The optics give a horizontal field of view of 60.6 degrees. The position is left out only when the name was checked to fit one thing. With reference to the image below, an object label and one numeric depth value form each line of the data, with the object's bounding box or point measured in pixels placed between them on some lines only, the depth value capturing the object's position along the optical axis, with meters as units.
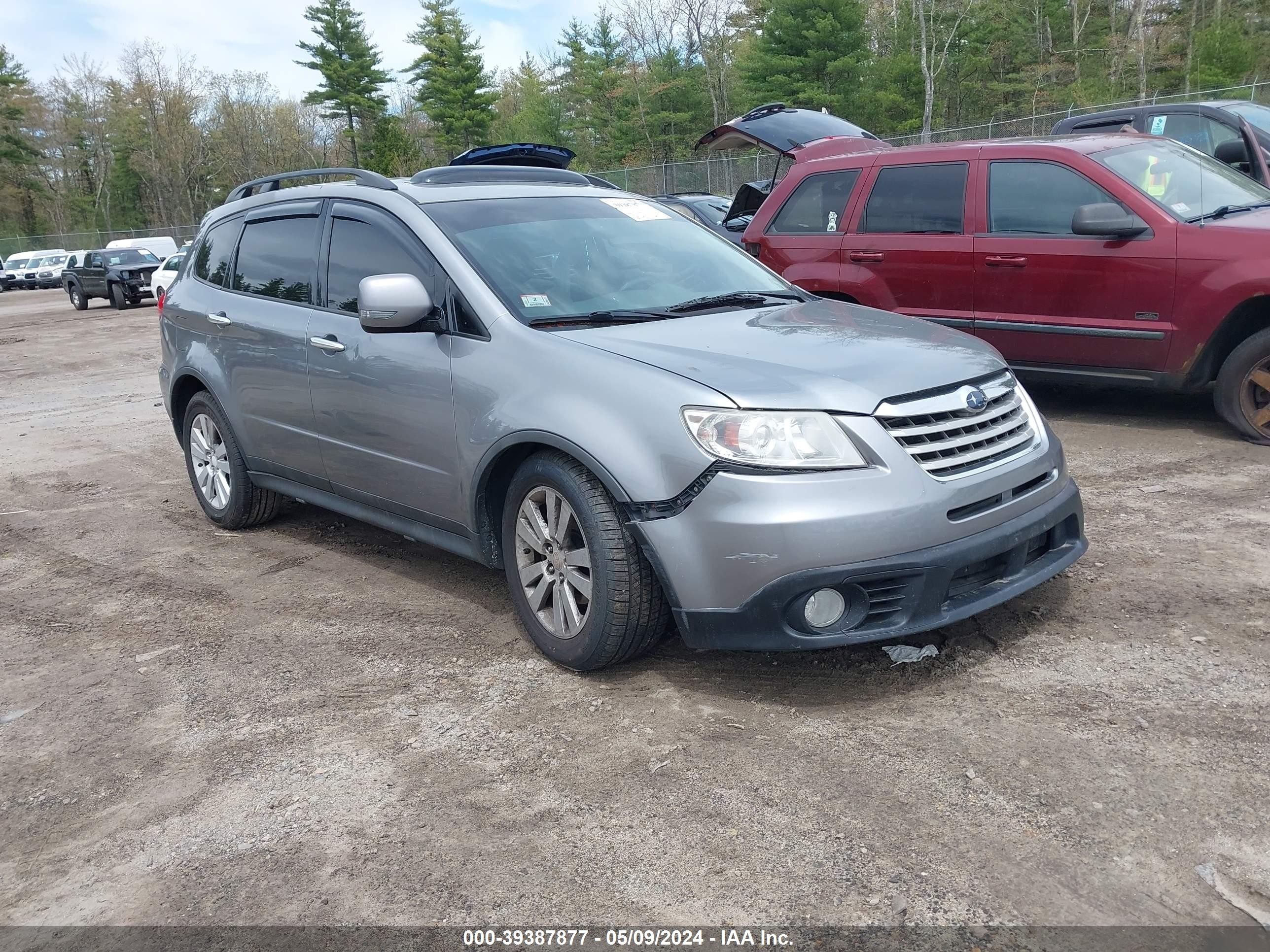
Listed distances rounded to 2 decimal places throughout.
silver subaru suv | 3.34
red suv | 6.24
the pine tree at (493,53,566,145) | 63.53
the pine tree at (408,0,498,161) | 59.94
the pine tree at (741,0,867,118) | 43.00
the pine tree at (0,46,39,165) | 65.31
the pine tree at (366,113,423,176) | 60.59
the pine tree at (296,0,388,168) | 62.31
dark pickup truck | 28.27
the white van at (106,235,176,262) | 37.38
